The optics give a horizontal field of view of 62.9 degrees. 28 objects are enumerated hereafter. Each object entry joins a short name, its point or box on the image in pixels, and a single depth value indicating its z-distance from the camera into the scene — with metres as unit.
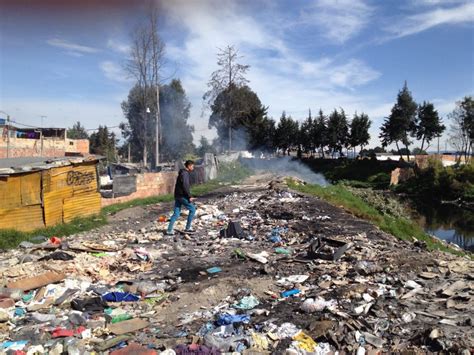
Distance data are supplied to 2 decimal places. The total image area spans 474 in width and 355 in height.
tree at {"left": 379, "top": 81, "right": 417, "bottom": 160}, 35.25
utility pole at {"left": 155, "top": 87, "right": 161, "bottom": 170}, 24.67
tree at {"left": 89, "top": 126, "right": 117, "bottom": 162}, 42.85
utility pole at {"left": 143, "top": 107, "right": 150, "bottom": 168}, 26.72
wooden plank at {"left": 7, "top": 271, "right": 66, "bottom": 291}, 4.95
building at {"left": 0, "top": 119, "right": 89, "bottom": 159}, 19.80
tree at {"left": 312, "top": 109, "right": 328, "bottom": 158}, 41.72
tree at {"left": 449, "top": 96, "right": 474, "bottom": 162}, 35.41
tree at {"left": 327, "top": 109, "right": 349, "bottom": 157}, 40.22
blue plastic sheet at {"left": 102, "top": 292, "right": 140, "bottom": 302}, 4.75
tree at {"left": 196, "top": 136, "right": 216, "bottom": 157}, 44.77
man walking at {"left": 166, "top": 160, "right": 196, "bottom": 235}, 8.23
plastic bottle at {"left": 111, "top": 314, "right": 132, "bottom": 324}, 4.15
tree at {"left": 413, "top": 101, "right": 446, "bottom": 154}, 34.81
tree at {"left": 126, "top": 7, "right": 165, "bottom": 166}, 25.58
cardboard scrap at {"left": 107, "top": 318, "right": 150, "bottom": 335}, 3.84
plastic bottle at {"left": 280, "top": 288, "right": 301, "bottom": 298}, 4.67
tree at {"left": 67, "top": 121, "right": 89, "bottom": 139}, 49.17
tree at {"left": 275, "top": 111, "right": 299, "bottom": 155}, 44.31
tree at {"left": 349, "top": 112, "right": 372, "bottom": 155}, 38.94
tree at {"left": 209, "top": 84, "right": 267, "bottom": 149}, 30.28
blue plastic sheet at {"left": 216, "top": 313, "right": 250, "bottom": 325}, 3.92
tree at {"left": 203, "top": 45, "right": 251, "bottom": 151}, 28.58
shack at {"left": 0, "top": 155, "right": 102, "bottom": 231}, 8.44
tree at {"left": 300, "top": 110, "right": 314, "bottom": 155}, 43.70
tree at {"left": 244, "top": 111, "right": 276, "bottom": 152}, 42.09
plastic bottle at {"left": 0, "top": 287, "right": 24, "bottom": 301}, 4.70
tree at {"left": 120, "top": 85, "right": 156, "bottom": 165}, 39.25
